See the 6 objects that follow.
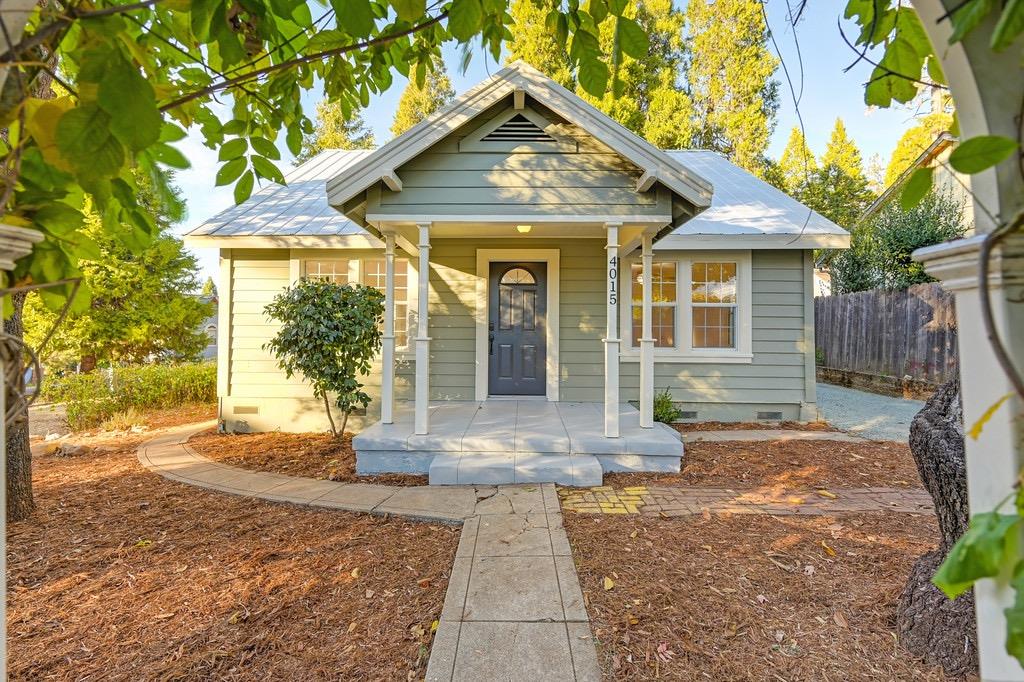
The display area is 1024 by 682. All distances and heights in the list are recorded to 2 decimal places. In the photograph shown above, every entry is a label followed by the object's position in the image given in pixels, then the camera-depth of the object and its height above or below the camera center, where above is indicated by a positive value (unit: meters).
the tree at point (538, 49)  15.45 +9.97
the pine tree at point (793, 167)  21.28 +8.54
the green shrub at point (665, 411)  6.88 -1.02
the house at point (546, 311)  6.85 +0.49
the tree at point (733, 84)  16.88 +9.83
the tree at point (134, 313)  9.17 +0.55
